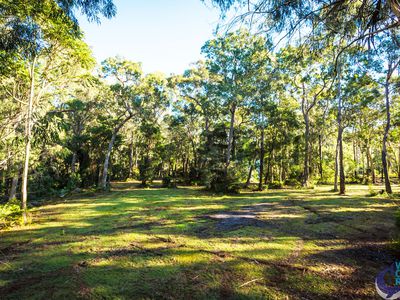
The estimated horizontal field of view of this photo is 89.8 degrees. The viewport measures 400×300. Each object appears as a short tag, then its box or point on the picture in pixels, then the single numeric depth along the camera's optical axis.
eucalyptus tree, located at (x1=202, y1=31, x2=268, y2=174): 12.98
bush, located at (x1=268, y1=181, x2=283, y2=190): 18.35
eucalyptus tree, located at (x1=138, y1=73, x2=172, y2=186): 17.41
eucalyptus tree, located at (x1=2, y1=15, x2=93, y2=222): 6.08
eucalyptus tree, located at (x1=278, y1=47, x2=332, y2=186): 15.15
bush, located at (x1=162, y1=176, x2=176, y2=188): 19.70
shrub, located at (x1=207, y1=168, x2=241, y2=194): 14.23
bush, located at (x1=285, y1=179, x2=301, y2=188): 18.40
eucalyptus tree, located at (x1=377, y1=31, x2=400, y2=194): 11.02
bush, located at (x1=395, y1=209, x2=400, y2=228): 4.54
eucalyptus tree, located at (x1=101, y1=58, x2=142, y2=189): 16.52
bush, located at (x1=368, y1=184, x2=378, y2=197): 11.07
